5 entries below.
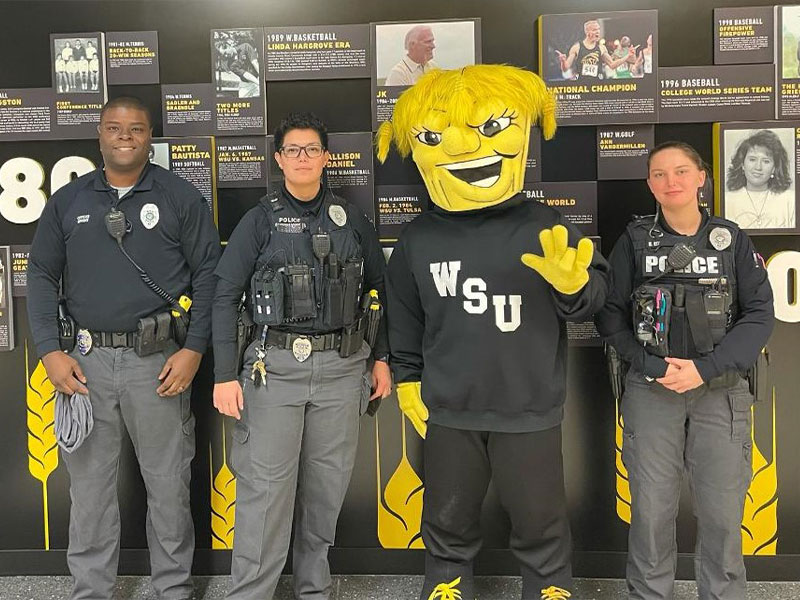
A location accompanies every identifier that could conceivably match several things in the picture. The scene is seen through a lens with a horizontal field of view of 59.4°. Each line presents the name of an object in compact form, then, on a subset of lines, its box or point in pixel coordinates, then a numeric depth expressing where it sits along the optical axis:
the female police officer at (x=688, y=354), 2.22
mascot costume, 2.16
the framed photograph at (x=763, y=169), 2.65
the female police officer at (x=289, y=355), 2.33
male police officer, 2.41
